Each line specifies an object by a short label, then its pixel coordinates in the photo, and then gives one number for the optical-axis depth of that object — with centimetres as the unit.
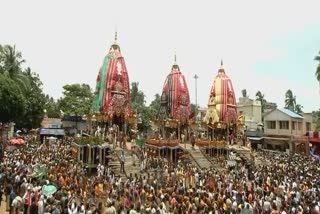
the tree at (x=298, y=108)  6412
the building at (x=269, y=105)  6377
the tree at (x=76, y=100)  5481
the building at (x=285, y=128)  4492
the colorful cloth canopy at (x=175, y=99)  3456
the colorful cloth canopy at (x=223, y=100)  3750
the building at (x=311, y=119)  4676
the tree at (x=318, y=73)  3503
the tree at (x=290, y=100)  6462
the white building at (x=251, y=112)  5581
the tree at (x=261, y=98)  6572
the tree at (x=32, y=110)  4441
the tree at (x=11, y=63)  3966
